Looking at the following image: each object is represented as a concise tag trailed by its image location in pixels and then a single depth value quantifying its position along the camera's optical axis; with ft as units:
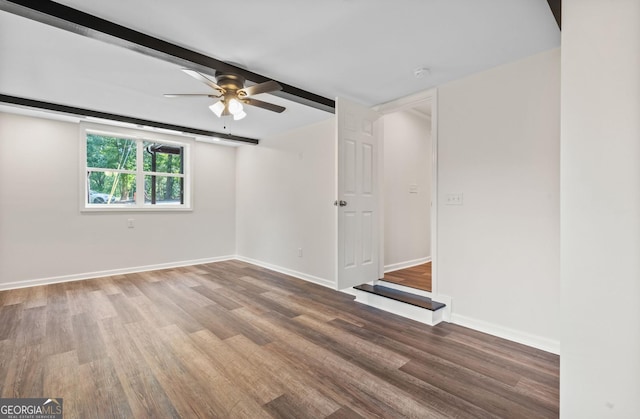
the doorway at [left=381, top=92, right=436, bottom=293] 14.11
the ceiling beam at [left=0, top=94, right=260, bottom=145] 11.41
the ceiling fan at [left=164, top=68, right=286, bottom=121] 7.91
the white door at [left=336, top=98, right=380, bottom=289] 10.26
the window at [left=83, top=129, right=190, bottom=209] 15.34
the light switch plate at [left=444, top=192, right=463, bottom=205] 9.49
